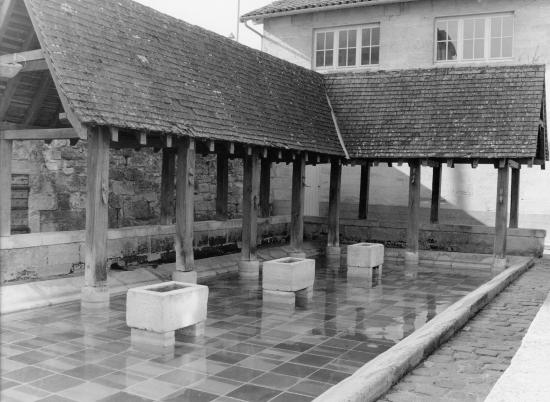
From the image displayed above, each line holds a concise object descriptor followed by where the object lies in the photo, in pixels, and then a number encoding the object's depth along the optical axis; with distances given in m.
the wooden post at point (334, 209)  14.64
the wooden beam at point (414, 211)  13.23
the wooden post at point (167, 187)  11.74
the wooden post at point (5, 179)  9.21
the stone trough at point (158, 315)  6.28
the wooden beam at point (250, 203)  11.23
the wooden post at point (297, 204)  12.94
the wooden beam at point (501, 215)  12.58
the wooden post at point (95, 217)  7.99
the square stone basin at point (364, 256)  11.27
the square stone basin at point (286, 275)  8.73
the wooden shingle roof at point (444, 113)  12.88
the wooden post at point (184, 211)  9.41
